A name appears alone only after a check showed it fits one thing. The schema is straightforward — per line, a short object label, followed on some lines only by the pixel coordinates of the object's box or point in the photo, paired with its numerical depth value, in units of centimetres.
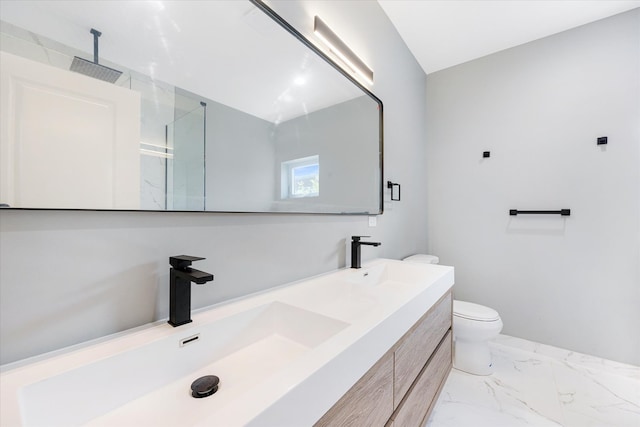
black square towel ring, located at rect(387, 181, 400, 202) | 195
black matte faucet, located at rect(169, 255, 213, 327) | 68
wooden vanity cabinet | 65
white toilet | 174
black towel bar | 201
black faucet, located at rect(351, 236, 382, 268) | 147
